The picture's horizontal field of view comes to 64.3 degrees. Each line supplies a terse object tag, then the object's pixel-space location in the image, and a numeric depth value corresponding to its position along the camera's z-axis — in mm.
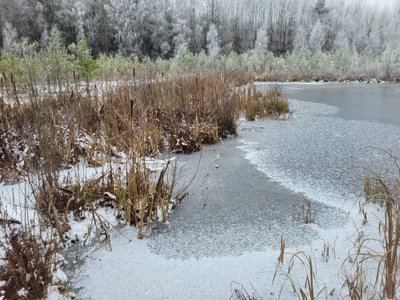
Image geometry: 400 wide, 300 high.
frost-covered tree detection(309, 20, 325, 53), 39031
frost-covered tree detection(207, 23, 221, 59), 34231
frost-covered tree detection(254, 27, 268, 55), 36031
